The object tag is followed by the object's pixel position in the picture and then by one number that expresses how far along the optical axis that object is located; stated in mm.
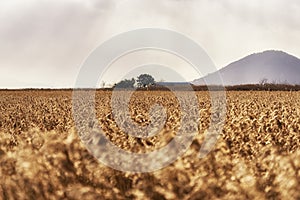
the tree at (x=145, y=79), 117312
